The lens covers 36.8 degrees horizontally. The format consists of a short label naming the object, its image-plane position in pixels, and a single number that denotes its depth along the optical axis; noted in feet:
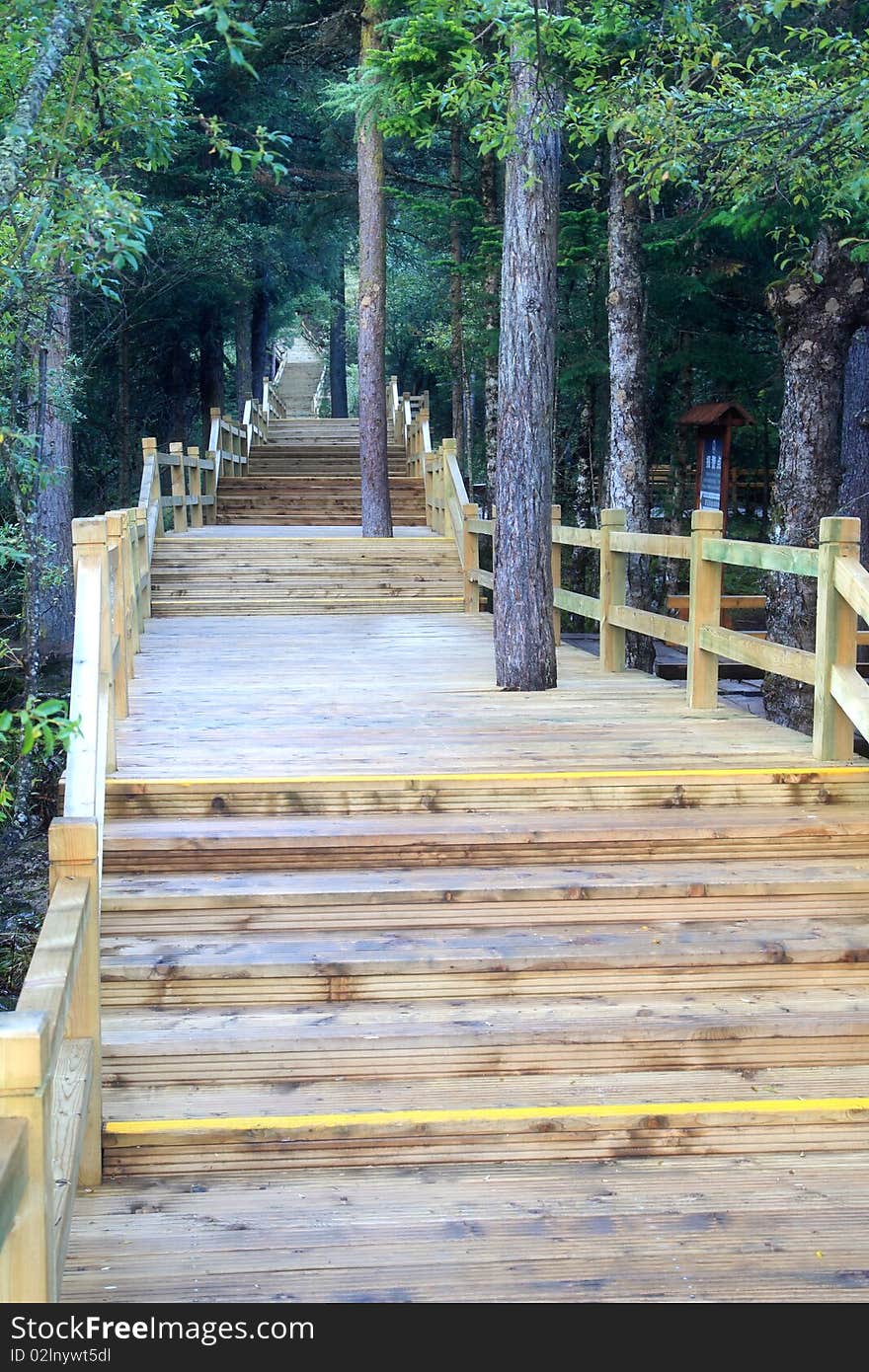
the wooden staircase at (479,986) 11.93
